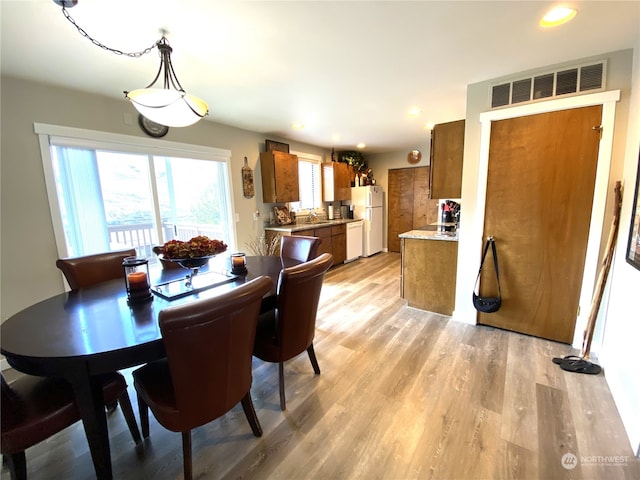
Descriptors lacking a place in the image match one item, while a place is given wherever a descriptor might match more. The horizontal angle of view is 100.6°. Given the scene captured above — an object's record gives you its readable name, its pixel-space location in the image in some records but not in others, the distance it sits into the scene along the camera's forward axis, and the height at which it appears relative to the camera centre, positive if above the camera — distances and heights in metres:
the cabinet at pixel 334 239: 4.62 -0.66
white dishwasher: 5.35 -0.75
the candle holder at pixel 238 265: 2.02 -0.44
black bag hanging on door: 2.45 -0.94
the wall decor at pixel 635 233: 1.58 -0.25
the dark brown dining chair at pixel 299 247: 2.48 -0.41
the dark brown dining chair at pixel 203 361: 1.00 -0.65
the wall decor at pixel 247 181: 3.97 +0.38
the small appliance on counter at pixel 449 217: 3.39 -0.22
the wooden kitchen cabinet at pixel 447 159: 2.70 +0.42
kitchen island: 2.87 -0.78
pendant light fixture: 1.56 +0.65
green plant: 5.85 +0.98
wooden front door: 2.12 -0.14
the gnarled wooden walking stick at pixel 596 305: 1.93 -0.83
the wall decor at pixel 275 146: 4.25 +0.97
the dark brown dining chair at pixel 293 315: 1.51 -0.68
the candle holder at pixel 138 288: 1.53 -0.45
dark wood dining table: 1.03 -0.53
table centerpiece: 1.63 -0.27
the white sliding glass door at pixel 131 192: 2.45 +0.21
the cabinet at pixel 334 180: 5.41 +0.48
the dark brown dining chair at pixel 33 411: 1.05 -0.82
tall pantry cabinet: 5.76 -0.06
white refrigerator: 5.71 -0.18
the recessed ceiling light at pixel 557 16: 1.51 +1.05
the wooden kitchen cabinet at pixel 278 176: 4.15 +0.48
